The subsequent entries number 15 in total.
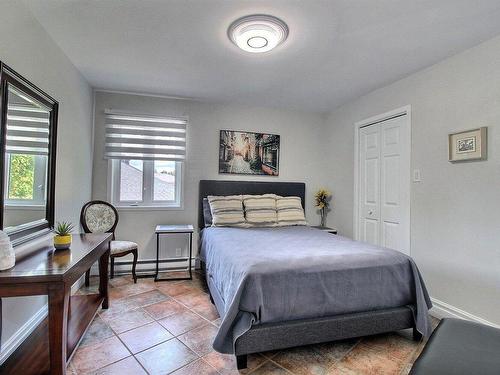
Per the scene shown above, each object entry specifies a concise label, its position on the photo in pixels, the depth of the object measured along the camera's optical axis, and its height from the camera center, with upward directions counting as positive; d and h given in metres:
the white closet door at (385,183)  2.92 +0.11
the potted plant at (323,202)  4.15 -0.16
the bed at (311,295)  1.65 -0.71
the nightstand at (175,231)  3.21 -0.50
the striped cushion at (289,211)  3.55 -0.28
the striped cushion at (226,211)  3.31 -0.26
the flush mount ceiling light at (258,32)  1.93 +1.22
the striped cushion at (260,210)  3.44 -0.26
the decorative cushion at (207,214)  3.46 -0.32
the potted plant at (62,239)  1.83 -0.35
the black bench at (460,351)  1.03 -0.67
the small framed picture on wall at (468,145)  2.18 +0.41
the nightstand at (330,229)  3.80 -0.55
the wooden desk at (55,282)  1.30 -0.48
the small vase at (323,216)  4.28 -0.40
